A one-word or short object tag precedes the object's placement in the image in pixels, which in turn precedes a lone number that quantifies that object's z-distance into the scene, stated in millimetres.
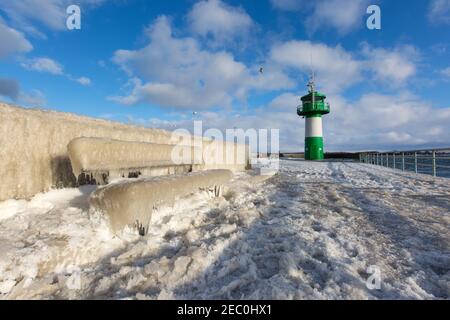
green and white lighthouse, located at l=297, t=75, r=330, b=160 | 27750
